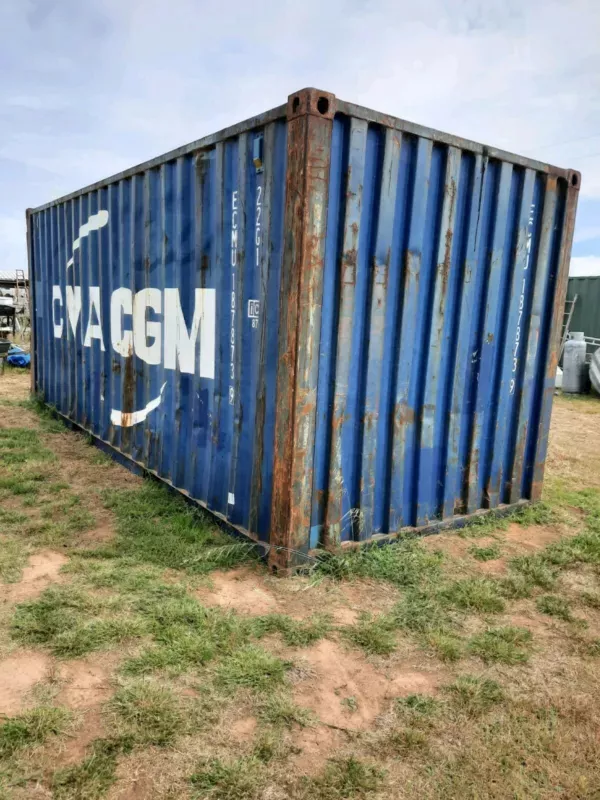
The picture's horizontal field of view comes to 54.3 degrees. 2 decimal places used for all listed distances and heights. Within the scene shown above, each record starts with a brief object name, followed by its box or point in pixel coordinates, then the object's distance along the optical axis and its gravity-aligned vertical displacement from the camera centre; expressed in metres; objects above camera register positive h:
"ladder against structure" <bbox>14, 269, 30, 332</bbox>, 24.98 +0.12
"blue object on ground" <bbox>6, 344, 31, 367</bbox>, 14.17 -1.37
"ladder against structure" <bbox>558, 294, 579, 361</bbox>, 17.14 +0.40
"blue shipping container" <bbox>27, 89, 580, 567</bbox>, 3.79 -0.01
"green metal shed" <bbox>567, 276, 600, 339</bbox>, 17.44 +0.75
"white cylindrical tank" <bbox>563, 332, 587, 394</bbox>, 13.98 -0.89
